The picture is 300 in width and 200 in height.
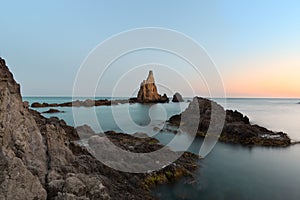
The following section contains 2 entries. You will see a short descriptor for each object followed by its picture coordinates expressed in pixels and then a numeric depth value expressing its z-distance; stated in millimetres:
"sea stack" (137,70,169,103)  111200
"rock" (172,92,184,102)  117912
